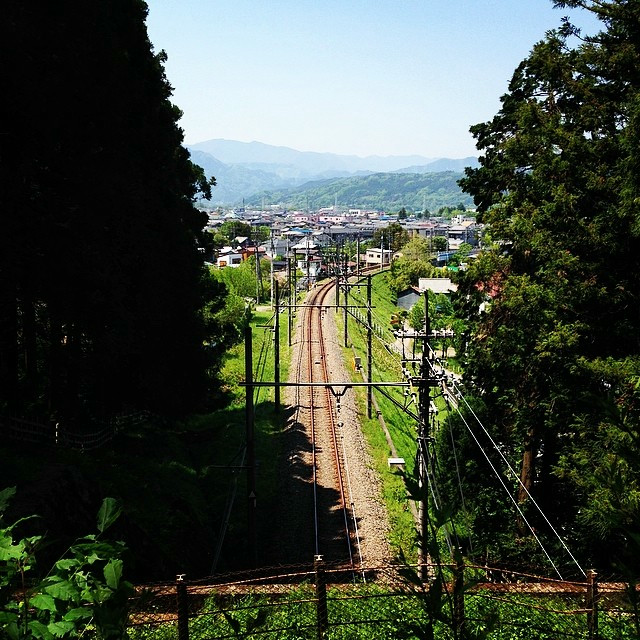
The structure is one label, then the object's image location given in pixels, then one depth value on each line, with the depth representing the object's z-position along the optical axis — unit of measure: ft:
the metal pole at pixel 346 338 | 112.33
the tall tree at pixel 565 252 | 34.45
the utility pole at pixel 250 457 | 45.11
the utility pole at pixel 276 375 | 77.64
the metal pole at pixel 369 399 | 79.54
